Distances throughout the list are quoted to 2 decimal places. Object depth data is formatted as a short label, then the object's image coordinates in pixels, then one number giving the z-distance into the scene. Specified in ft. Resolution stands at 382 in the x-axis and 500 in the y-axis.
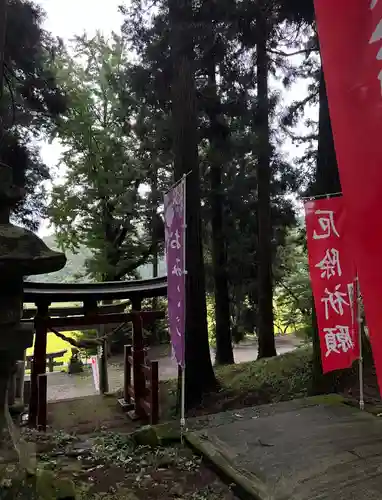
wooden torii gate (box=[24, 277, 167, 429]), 22.57
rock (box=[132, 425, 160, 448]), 13.52
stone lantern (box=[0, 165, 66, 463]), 7.14
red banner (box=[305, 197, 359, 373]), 14.62
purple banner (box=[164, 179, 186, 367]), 13.58
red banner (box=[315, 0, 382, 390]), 4.27
